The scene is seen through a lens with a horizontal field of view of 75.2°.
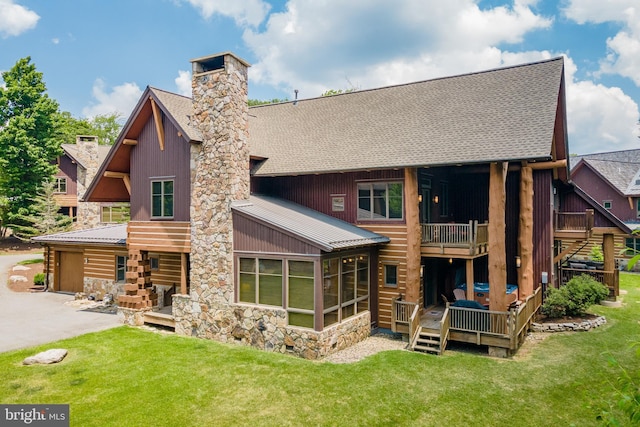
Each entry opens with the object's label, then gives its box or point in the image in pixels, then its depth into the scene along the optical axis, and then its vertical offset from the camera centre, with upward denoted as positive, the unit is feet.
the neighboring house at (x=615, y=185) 105.19 +9.96
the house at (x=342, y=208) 42.29 +1.91
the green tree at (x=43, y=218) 101.96 +1.98
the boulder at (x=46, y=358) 37.17 -11.91
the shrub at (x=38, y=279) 74.43 -9.49
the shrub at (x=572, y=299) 51.62 -9.55
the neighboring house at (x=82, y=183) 90.99 +11.85
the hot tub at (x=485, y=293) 49.51 -8.43
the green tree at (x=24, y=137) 109.70 +23.86
